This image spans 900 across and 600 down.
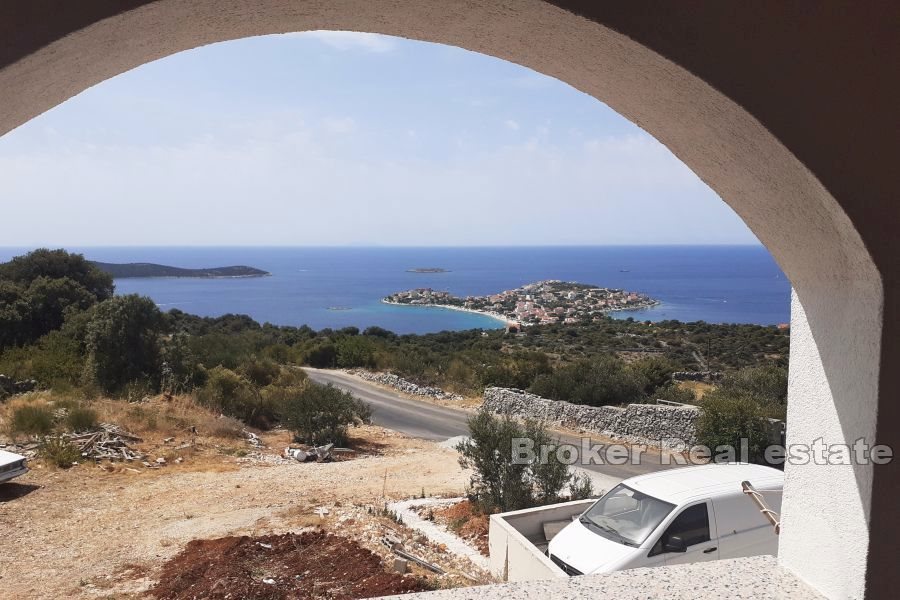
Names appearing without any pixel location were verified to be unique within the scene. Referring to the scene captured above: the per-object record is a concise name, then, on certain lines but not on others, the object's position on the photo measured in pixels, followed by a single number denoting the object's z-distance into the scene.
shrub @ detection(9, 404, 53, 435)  12.70
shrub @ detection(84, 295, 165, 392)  17.78
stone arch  1.63
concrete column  1.87
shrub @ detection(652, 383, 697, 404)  18.45
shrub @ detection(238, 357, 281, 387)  21.09
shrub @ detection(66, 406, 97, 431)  13.00
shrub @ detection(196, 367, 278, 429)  17.23
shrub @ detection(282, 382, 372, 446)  15.27
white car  9.55
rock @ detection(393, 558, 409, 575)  6.68
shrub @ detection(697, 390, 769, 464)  12.94
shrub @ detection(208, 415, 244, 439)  14.80
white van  5.90
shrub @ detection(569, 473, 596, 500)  9.29
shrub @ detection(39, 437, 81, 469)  11.29
